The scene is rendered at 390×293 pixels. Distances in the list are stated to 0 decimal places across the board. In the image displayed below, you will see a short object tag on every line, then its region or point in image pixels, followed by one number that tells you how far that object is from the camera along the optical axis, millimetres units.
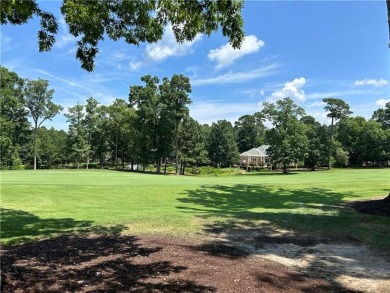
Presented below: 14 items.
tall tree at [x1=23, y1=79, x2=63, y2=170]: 66000
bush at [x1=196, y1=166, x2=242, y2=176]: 63359
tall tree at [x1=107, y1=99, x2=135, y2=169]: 67125
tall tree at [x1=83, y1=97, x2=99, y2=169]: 71894
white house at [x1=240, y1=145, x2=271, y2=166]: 93562
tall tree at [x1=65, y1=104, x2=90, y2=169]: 70500
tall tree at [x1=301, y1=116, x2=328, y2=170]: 72250
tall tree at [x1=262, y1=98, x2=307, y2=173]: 62250
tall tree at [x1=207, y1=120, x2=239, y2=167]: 88188
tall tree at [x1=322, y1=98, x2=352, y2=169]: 80750
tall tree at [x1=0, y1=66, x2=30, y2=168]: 60656
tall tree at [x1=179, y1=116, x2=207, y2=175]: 67688
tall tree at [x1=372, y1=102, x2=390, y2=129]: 97081
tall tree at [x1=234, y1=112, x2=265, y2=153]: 113188
